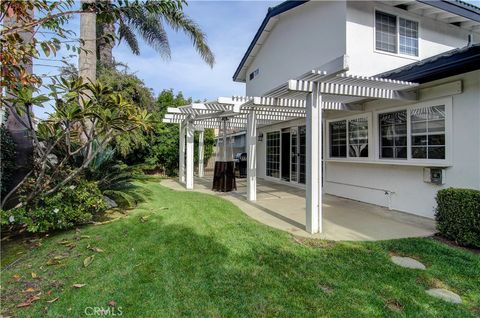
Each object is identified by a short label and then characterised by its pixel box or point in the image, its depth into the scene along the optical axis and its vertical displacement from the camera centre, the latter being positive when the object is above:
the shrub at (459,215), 4.33 -1.01
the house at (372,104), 5.23 +1.44
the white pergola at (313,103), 5.00 +1.44
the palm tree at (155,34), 12.48 +6.15
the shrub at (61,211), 4.70 -1.01
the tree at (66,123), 4.28 +0.66
